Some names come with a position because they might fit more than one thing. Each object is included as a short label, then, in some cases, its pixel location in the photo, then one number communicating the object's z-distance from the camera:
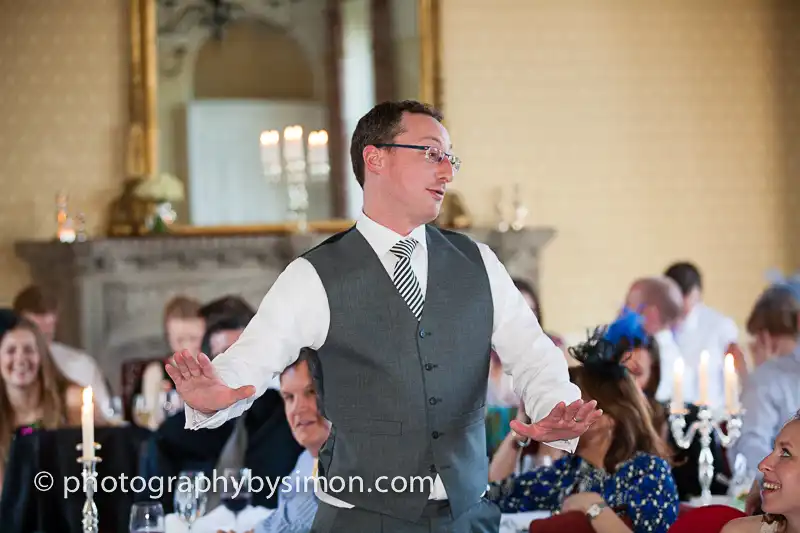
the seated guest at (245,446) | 7.68
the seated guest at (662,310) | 11.11
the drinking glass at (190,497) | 5.90
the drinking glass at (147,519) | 5.55
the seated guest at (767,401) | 7.95
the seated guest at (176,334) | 10.85
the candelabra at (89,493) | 5.46
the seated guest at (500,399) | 8.55
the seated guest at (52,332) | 11.75
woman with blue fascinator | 5.89
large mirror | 13.83
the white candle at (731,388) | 7.17
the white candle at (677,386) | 7.33
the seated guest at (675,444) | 7.53
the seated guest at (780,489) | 4.47
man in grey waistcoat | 4.40
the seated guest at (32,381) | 9.48
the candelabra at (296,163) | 14.03
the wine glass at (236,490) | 6.50
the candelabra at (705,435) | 7.04
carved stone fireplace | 13.27
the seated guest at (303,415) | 6.78
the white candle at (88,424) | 5.43
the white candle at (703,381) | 7.25
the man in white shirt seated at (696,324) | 12.45
